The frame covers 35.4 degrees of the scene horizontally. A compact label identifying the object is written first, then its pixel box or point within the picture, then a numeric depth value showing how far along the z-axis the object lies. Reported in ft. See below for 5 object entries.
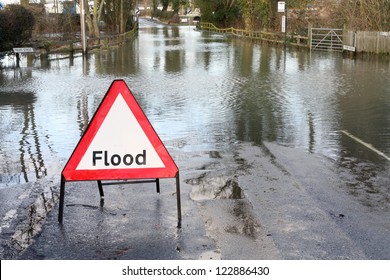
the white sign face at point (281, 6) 120.67
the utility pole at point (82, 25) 97.81
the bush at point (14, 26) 93.66
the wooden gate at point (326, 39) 108.47
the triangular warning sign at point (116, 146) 17.75
